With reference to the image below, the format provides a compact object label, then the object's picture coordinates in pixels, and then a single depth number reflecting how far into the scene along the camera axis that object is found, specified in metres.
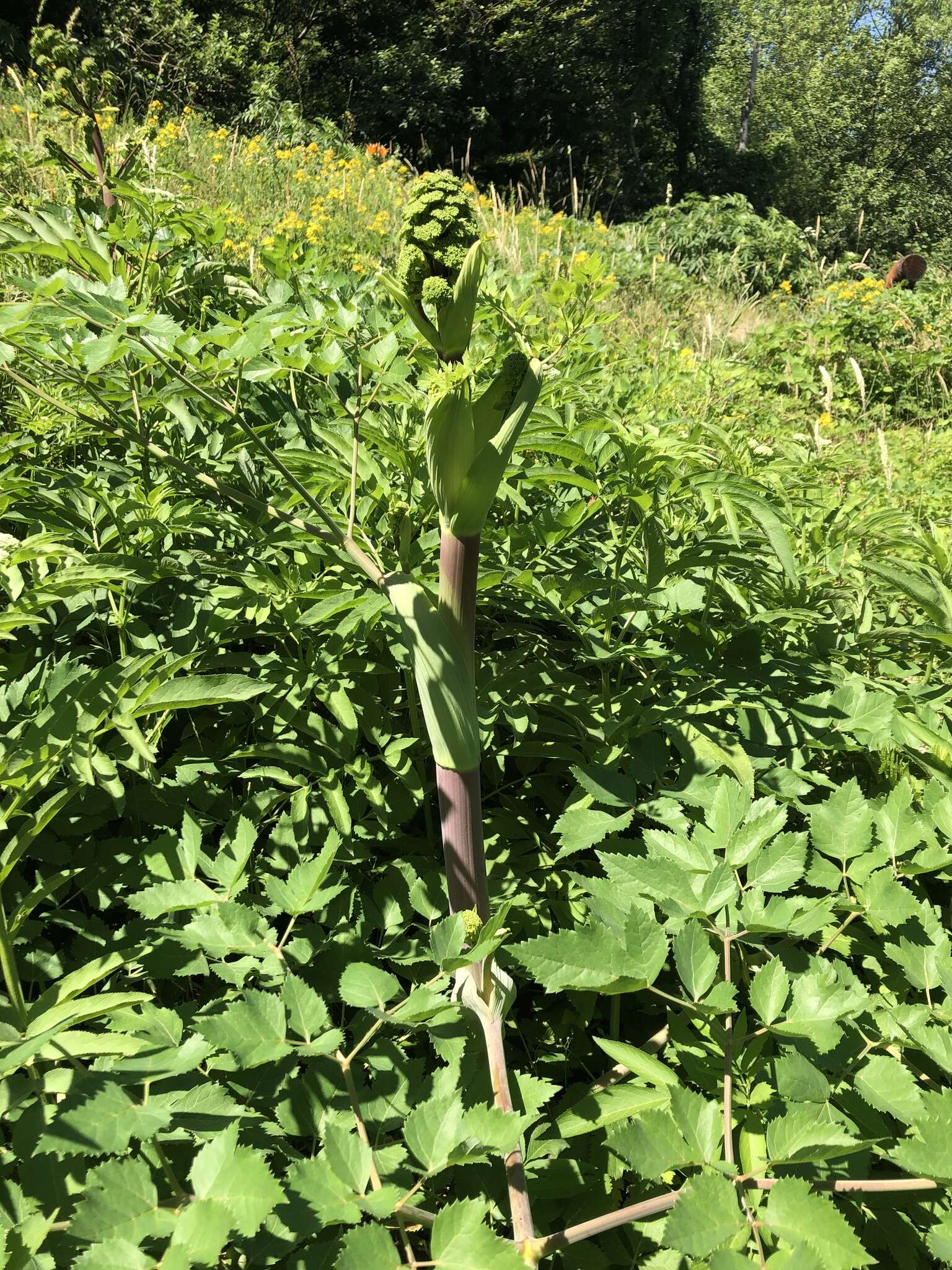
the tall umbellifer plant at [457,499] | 0.73
